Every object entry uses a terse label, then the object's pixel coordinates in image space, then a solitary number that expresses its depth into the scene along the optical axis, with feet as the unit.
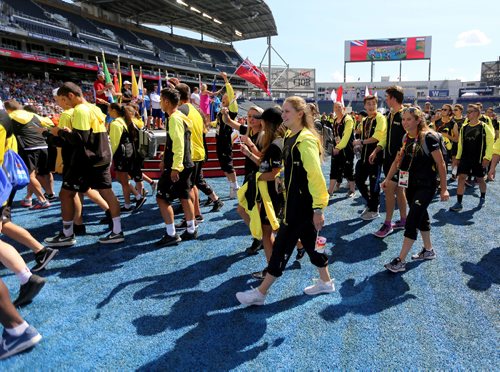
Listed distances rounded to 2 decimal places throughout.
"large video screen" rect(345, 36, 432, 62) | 159.22
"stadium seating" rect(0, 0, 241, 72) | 87.97
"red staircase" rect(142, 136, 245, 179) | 28.45
